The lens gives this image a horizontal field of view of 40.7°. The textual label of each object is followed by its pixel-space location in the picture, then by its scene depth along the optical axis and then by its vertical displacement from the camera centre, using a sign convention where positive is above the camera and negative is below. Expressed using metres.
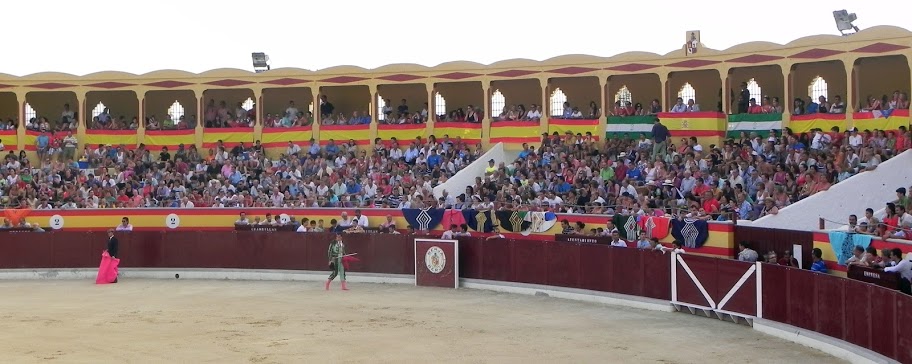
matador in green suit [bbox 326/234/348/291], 26.12 -1.44
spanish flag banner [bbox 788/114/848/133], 29.14 +1.58
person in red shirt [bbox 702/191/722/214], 24.55 -0.33
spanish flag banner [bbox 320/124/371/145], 37.81 +1.71
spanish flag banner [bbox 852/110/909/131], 27.33 +1.54
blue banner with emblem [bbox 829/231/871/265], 19.30 -0.89
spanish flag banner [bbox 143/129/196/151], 39.25 +1.62
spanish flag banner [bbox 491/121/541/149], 35.38 +1.61
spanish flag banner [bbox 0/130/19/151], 38.72 +1.55
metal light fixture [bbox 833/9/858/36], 30.67 +4.20
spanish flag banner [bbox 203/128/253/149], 39.06 +1.68
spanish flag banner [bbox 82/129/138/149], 39.38 +1.66
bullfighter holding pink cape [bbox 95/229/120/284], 28.97 -1.80
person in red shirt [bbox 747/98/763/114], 31.09 +2.02
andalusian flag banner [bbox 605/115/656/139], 33.09 +1.67
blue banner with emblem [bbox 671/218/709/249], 23.86 -0.86
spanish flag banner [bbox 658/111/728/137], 31.64 +1.66
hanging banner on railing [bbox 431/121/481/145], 36.66 +1.73
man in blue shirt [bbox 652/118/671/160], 30.12 +1.24
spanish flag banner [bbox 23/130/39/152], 38.69 +1.52
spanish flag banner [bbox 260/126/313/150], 38.34 +1.64
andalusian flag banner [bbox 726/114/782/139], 30.52 +1.61
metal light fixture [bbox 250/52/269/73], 40.56 +4.23
